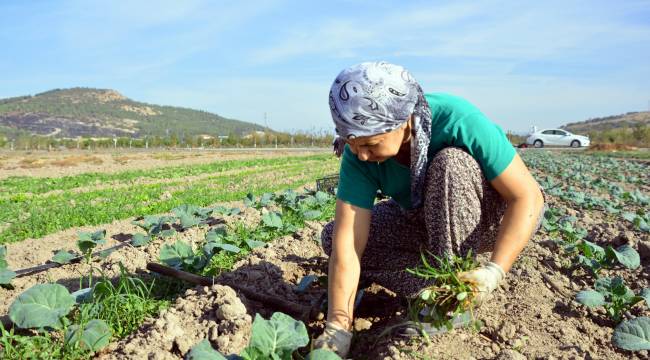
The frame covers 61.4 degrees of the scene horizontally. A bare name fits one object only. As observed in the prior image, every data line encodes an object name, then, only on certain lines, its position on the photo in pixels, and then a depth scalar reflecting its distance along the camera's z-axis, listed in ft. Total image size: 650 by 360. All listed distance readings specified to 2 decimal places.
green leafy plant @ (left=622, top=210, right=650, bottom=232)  15.62
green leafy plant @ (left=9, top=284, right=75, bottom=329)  7.66
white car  111.86
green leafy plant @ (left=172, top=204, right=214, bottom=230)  16.33
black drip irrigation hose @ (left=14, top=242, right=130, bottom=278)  12.04
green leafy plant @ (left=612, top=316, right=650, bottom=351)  6.93
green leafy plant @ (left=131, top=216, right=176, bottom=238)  15.24
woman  7.04
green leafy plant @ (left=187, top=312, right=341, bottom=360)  6.09
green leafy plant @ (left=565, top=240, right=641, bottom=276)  10.58
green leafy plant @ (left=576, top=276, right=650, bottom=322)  8.37
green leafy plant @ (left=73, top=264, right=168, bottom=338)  8.57
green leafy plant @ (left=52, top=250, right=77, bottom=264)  12.40
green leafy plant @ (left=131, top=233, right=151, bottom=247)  14.55
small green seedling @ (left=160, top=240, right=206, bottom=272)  10.64
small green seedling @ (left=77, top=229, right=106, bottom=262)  12.35
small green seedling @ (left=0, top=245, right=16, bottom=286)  10.79
